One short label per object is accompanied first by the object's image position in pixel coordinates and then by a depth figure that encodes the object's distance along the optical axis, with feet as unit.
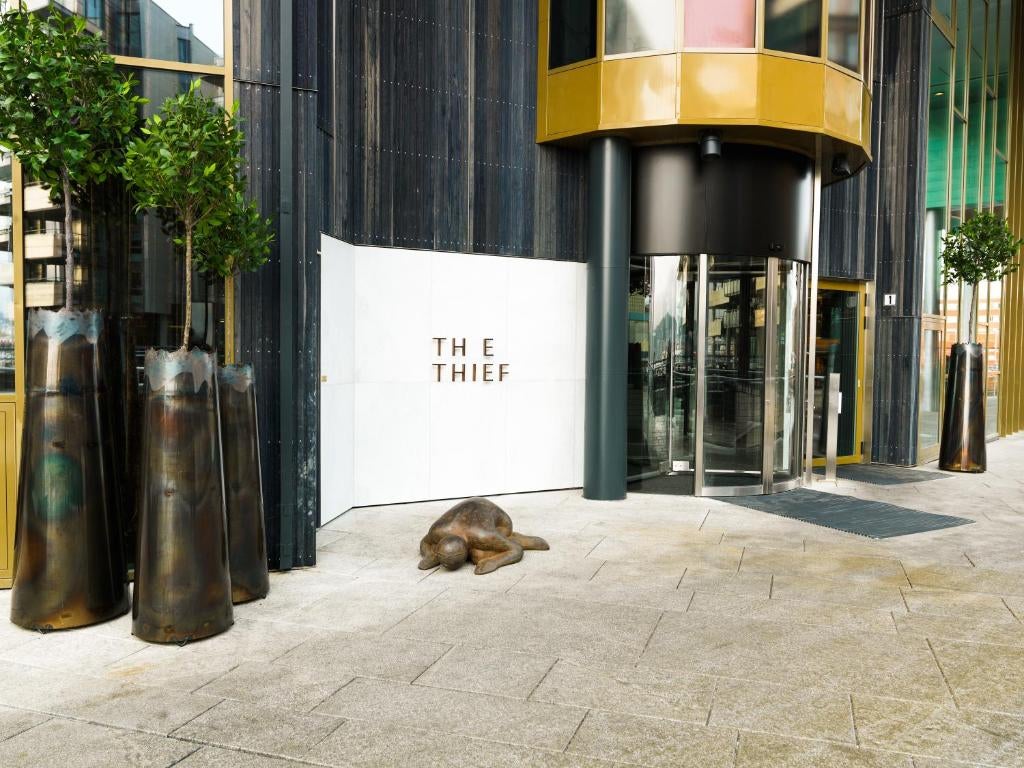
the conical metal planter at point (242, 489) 17.74
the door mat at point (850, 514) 26.02
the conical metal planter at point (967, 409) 38.42
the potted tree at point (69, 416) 15.16
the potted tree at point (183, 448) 15.07
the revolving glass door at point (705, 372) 30.89
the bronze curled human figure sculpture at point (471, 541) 20.26
